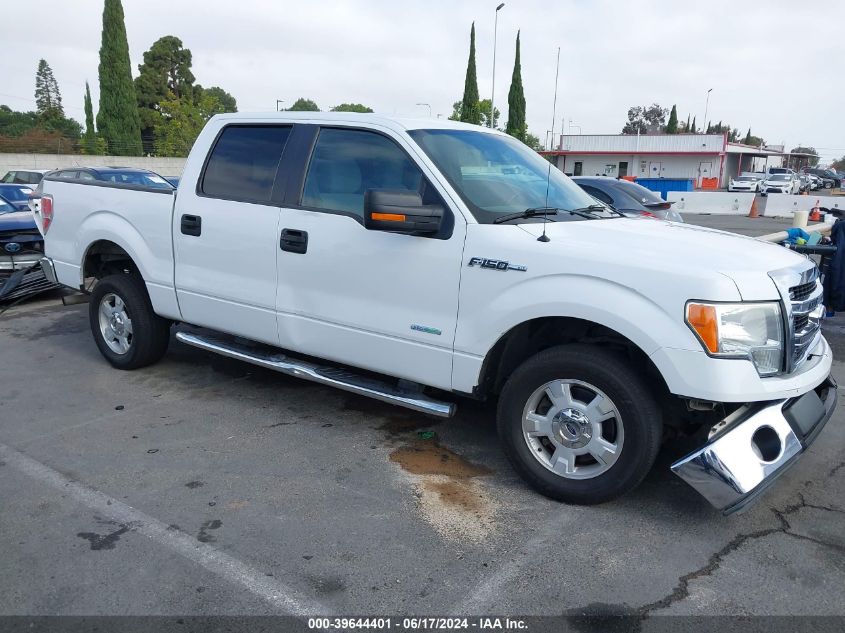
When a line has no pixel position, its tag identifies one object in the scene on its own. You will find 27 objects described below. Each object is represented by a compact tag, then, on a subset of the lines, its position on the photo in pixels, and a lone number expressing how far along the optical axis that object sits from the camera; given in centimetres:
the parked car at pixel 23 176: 1987
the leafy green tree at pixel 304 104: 10272
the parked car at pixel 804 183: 4472
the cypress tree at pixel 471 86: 4750
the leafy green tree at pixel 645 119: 10369
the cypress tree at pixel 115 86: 3756
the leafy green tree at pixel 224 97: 9239
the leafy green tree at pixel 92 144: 3434
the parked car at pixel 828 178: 5825
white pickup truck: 327
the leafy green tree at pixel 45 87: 8150
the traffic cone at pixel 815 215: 1498
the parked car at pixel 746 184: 4156
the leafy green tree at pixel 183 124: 3888
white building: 5600
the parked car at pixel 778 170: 4959
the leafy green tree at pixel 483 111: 4894
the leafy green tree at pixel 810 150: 12435
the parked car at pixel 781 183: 3984
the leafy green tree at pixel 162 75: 6397
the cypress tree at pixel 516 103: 4789
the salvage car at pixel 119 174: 1366
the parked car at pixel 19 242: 833
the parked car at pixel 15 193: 1231
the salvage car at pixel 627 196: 1064
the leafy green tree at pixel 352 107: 9760
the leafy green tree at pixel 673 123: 7826
